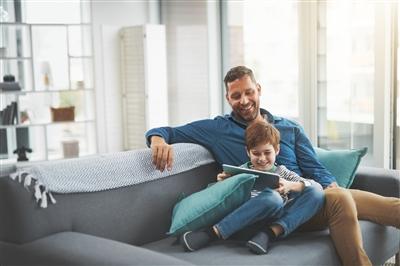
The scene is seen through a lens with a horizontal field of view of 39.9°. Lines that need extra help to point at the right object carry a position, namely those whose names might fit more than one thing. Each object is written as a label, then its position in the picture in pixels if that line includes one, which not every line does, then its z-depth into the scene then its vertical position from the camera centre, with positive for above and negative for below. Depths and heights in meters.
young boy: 2.21 -0.53
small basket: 5.66 -0.34
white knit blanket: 2.07 -0.38
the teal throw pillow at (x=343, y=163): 2.80 -0.46
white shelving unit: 5.61 -0.05
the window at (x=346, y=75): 4.34 -0.01
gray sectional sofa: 1.87 -0.57
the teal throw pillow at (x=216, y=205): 2.25 -0.52
